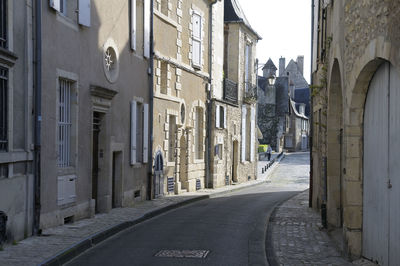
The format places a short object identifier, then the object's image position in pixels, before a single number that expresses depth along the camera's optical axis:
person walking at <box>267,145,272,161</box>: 47.60
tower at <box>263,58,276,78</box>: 57.49
